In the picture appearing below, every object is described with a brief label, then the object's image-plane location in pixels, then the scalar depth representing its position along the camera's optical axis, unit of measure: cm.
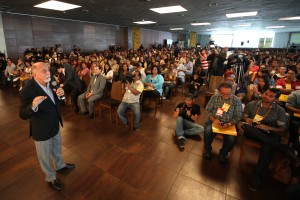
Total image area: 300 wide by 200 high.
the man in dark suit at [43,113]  164
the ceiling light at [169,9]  648
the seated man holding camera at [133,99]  326
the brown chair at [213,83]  436
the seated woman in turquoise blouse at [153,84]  407
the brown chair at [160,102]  474
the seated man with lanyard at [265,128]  202
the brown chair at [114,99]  353
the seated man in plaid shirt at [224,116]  238
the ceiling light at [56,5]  590
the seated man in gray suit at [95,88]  377
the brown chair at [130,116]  328
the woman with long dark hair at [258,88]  322
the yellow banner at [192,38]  1758
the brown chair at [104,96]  393
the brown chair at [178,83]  577
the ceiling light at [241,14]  739
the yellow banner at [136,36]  1376
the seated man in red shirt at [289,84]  333
